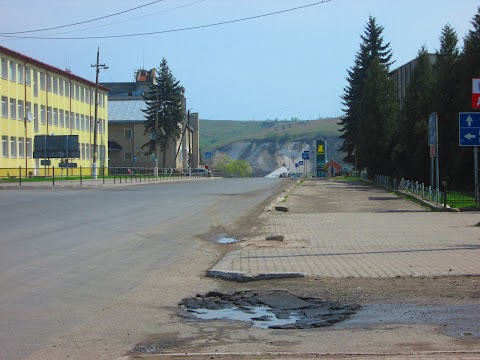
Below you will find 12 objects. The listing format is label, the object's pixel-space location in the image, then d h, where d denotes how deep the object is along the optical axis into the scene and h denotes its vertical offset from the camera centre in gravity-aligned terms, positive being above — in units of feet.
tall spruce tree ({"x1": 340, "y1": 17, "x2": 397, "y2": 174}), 176.45 +19.35
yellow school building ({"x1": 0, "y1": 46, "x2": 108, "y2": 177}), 206.39 +19.29
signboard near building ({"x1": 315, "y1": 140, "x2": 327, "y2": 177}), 350.43 +2.75
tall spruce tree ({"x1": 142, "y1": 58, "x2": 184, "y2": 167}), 335.26 +26.06
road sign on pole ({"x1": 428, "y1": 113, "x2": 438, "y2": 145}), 85.10 +4.30
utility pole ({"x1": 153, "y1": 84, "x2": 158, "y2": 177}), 243.11 -4.17
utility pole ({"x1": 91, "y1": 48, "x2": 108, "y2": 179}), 204.15 +20.85
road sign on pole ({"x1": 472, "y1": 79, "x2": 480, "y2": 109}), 67.92 +7.36
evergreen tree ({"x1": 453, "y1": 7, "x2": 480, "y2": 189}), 111.82 +12.55
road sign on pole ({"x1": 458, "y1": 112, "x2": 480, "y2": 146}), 76.79 +3.81
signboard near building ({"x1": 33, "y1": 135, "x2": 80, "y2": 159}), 178.29 +4.13
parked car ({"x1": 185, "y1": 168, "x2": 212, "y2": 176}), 325.01 -5.65
